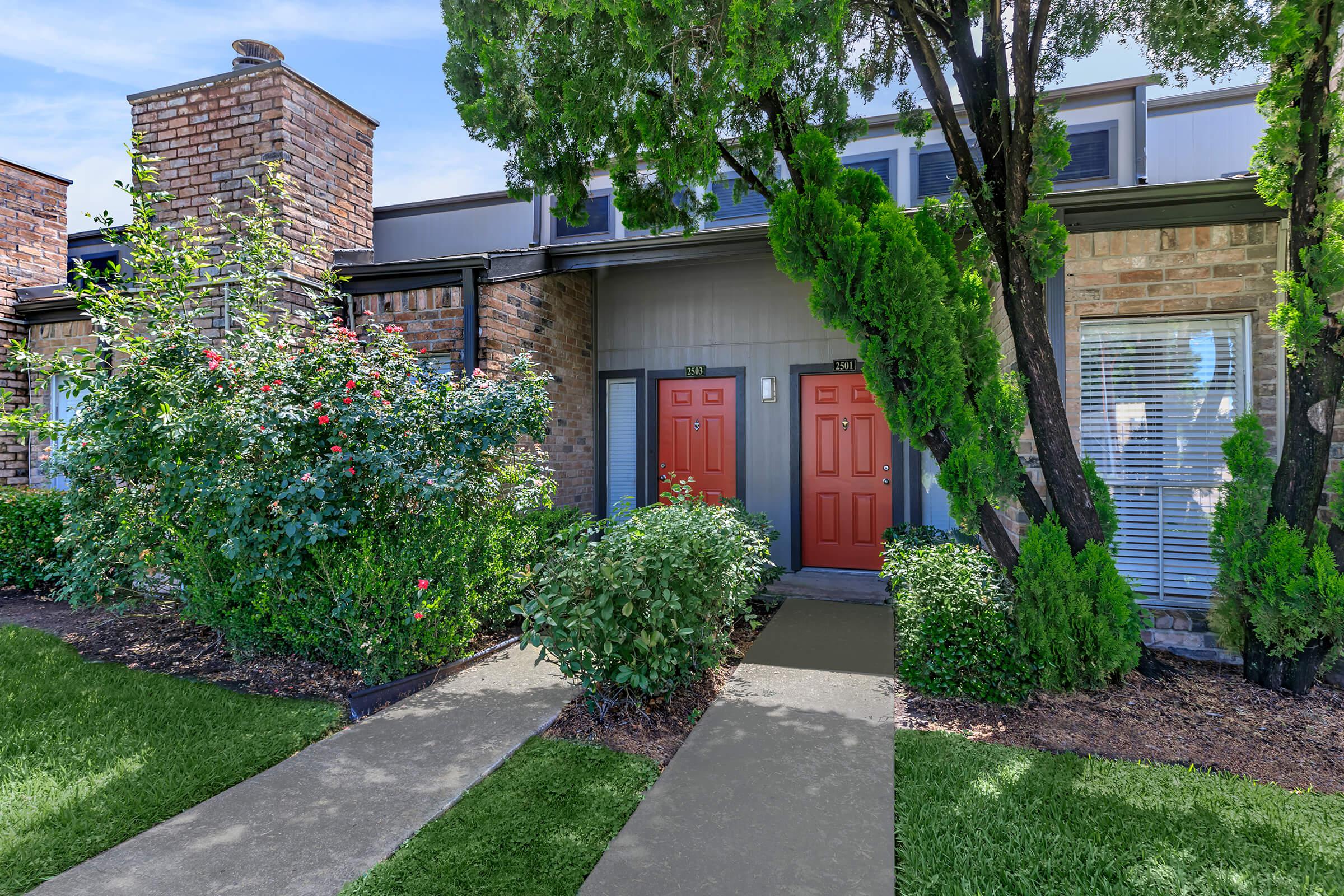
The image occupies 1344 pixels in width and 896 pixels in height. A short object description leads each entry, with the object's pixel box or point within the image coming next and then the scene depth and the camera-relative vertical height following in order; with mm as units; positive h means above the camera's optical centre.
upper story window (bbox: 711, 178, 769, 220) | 7742 +2609
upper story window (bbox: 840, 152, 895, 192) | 7340 +2904
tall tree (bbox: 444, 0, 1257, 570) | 3385 +1794
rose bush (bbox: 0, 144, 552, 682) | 3492 -116
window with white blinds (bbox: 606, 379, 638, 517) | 7180 -93
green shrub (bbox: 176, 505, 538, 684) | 3527 -888
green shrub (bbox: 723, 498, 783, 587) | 5262 -811
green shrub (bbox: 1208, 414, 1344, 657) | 3172 -692
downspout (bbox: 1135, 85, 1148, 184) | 6746 +2958
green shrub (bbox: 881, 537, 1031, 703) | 3379 -1056
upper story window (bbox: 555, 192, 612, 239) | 7980 +2496
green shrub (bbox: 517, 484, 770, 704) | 2998 -797
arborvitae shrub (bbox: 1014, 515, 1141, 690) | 3297 -929
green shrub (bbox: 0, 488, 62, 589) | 5602 -830
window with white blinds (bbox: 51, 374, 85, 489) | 6992 +304
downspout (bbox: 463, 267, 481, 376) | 5508 +882
